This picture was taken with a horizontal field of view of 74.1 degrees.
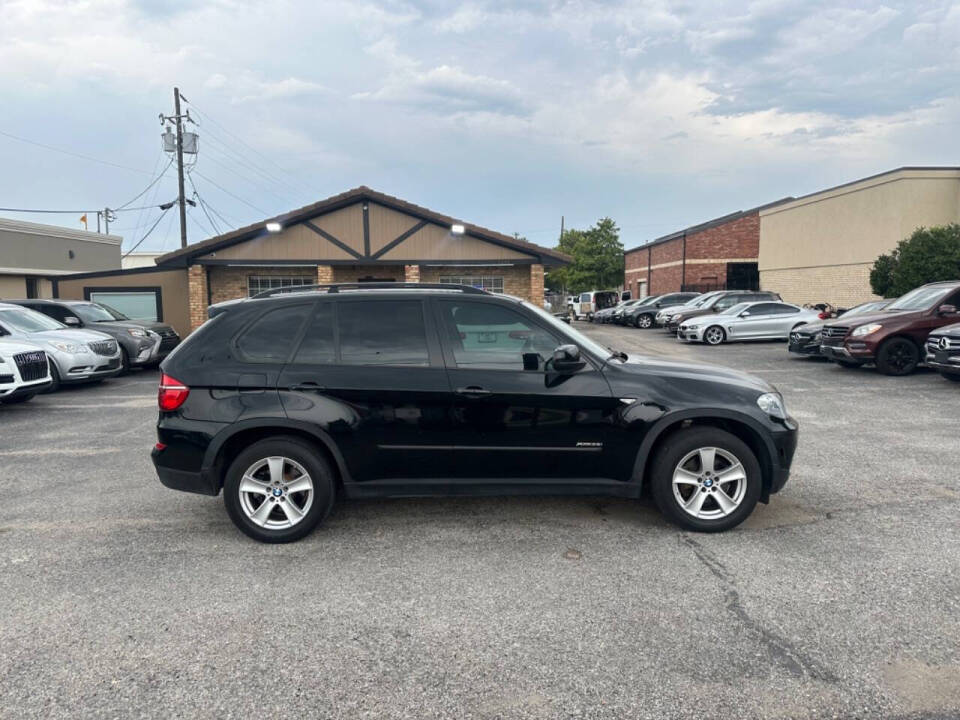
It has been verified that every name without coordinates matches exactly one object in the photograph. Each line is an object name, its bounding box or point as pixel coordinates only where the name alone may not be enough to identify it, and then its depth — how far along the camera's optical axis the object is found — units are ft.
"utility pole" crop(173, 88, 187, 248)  98.37
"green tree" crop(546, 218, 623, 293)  176.76
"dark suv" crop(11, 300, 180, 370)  45.09
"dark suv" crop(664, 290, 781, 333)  73.72
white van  122.42
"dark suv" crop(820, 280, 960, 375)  37.50
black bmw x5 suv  13.58
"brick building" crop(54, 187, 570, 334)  62.69
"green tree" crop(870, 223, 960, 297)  61.36
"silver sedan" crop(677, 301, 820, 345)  64.23
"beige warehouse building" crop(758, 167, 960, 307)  74.08
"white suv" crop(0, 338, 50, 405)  28.91
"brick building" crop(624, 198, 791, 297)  124.88
